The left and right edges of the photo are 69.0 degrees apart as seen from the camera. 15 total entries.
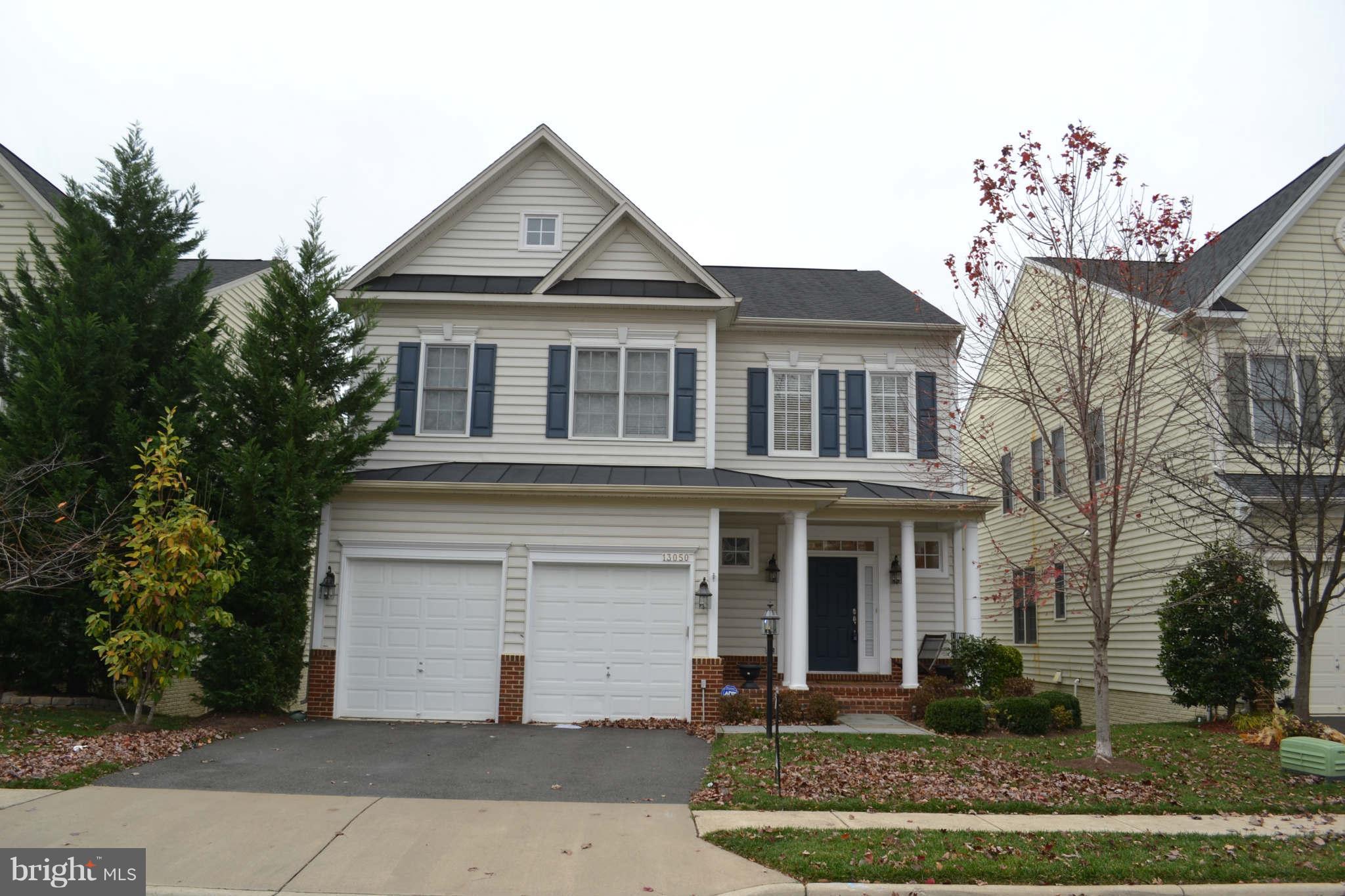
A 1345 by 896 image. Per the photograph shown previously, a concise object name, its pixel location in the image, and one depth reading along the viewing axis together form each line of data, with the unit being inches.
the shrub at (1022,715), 568.4
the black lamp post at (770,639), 482.5
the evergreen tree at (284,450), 542.0
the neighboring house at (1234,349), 574.2
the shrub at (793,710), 587.6
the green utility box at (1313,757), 407.2
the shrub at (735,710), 586.6
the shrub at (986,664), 650.2
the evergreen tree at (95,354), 532.4
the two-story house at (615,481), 603.2
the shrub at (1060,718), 593.3
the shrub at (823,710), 586.6
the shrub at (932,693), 628.7
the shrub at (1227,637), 563.8
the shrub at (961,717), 560.7
